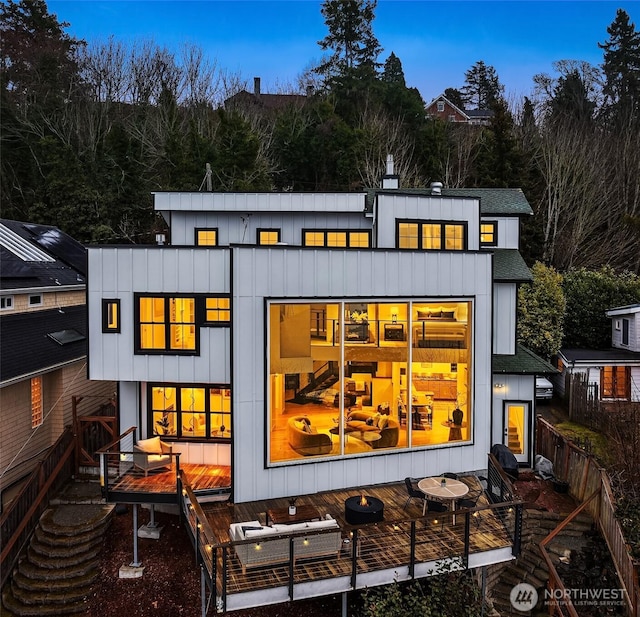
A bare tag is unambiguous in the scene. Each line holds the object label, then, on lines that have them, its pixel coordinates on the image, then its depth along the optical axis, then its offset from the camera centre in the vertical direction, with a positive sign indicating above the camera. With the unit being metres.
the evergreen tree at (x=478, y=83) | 54.51 +25.76
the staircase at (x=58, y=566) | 8.57 -5.29
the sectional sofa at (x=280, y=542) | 6.66 -3.61
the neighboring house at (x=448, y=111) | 48.00 +20.13
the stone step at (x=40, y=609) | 8.42 -5.70
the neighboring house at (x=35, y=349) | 11.33 -1.33
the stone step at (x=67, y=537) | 9.47 -4.96
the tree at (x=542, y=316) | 20.02 -0.70
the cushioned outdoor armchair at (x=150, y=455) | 9.21 -3.17
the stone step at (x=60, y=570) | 8.93 -5.32
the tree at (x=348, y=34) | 37.72 +21.99
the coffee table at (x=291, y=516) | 7.54 -3.61
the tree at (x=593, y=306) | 22.16 -0.29
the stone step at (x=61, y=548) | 9.30 -5.08
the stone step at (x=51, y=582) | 8.76 -5.44
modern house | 8.80 -1.14
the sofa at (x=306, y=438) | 9.06 -2.76
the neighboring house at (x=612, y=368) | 18.69 -2.80
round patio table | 8.12 -3.45
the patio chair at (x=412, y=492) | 8.38 -3.53
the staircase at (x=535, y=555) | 10.20 -5.99
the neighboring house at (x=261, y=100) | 32.69 +15.82
